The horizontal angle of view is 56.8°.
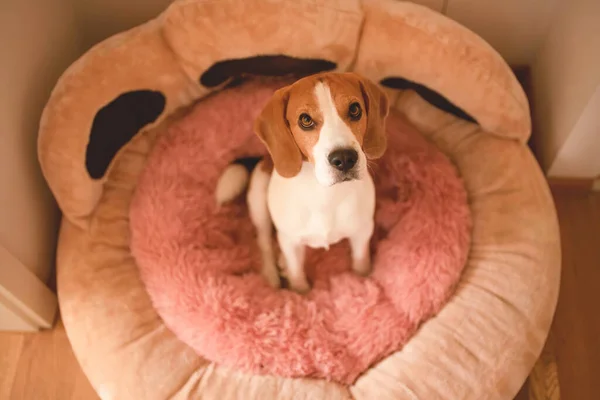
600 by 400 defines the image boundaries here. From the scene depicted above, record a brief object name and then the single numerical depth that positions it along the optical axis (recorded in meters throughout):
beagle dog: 1.21
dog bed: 1.48
